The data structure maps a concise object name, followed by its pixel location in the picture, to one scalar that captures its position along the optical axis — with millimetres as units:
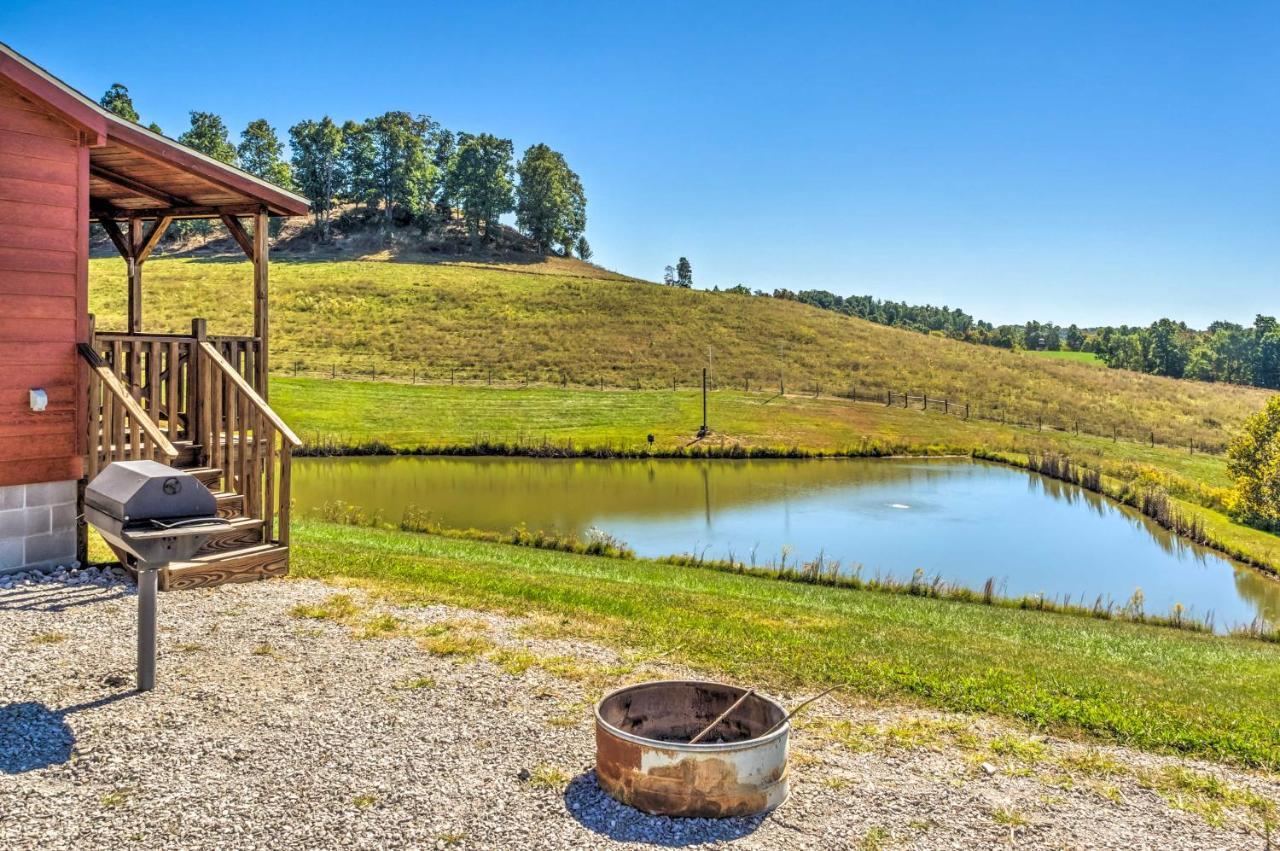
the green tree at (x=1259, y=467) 31094
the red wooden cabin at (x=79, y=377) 8203
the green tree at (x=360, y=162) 93750
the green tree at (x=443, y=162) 96312
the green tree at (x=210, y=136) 83750
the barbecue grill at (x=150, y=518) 5457
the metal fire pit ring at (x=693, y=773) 4516
